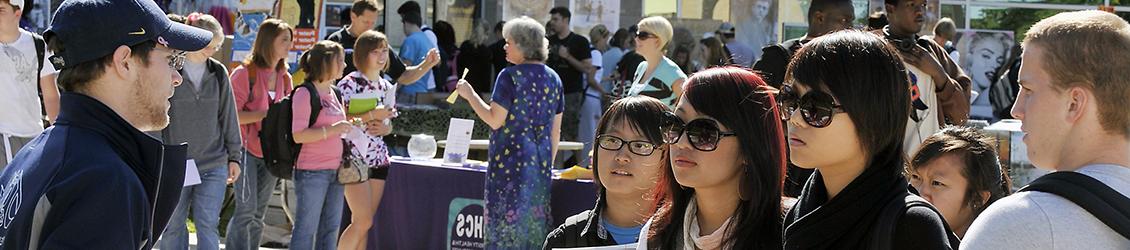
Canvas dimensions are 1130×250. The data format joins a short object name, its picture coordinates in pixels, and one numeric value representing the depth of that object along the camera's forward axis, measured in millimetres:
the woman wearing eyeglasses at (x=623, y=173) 4496
